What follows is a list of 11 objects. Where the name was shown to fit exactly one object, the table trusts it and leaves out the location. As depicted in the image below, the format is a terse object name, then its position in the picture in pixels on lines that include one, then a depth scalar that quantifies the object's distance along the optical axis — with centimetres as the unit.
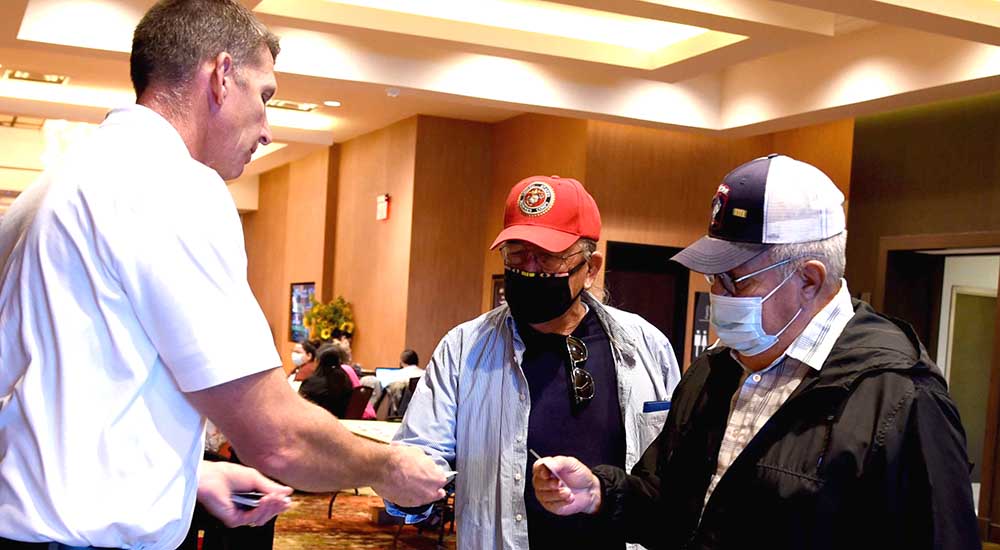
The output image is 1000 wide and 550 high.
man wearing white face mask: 164
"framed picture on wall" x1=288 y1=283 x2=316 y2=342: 1700
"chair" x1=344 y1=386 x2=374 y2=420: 933
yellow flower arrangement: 1512
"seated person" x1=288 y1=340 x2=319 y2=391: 1189
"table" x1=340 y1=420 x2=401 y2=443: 626
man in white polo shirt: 157
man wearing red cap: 256
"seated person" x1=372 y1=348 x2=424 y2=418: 959
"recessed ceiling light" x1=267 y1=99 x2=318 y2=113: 1336
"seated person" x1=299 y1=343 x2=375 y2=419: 937
